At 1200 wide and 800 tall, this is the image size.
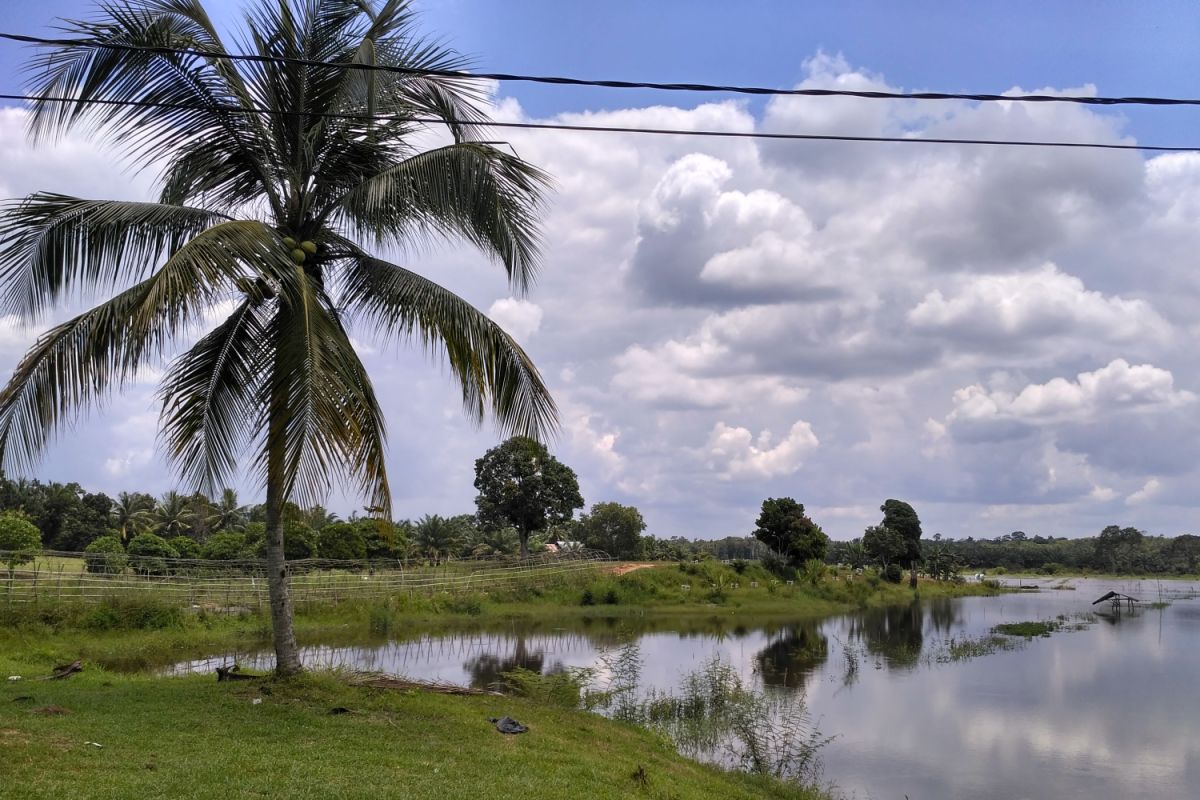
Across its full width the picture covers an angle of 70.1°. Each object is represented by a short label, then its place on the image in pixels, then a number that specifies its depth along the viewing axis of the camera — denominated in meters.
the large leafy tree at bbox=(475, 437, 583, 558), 46.53
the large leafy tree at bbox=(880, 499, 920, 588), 59.62
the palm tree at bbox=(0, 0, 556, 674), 7.70
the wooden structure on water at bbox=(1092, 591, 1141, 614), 49.39
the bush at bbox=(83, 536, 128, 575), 23.01
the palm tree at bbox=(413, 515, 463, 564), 58.09
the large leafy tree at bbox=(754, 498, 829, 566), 48.56
